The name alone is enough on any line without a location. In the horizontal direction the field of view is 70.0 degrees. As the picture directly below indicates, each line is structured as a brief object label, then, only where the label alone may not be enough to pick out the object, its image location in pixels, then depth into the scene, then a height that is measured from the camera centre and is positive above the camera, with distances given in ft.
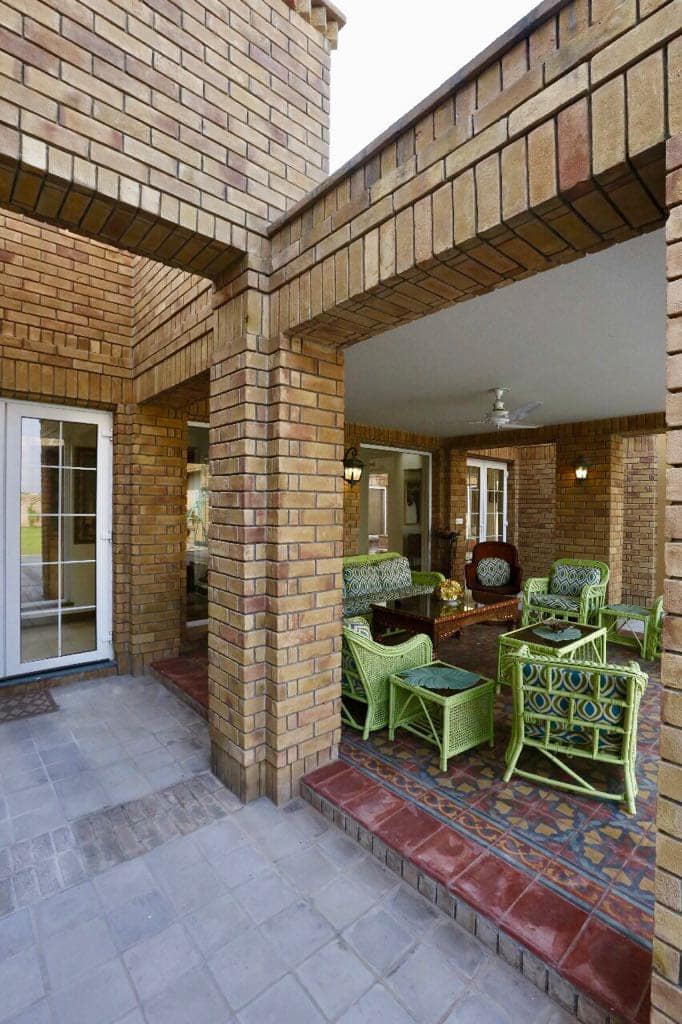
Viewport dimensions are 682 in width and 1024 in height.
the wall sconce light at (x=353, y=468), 20.53 +1.55
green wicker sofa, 17.80 -3.05
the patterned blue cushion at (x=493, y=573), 22.58 -3.12
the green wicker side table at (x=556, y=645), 9.22 -3.11
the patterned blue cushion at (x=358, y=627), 9.61 -2.46
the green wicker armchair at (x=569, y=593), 16.70 -3.21
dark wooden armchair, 22.52 -3.30
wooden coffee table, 14.11 -3.38
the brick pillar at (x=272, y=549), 7.34 -0.70
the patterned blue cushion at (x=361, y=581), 18.08 -2.88
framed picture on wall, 27.84 +0.47
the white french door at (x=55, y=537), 11.91 -0.90
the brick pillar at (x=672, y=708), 3.47 -1.46
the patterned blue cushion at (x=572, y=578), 18.04 -2.72
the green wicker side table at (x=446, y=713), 8.17 -3.78
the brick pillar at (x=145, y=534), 13.17 -0.84
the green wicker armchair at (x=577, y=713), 7.13 -3.16
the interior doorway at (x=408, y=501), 27.45 +0.24
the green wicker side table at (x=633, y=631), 14.24 -3.92
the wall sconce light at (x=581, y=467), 20.65 +1.67
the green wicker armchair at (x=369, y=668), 9.01 -3.15
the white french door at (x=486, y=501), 29.25 +0.31
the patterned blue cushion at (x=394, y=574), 19.56 -2.82
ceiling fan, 15.51 +3.01
